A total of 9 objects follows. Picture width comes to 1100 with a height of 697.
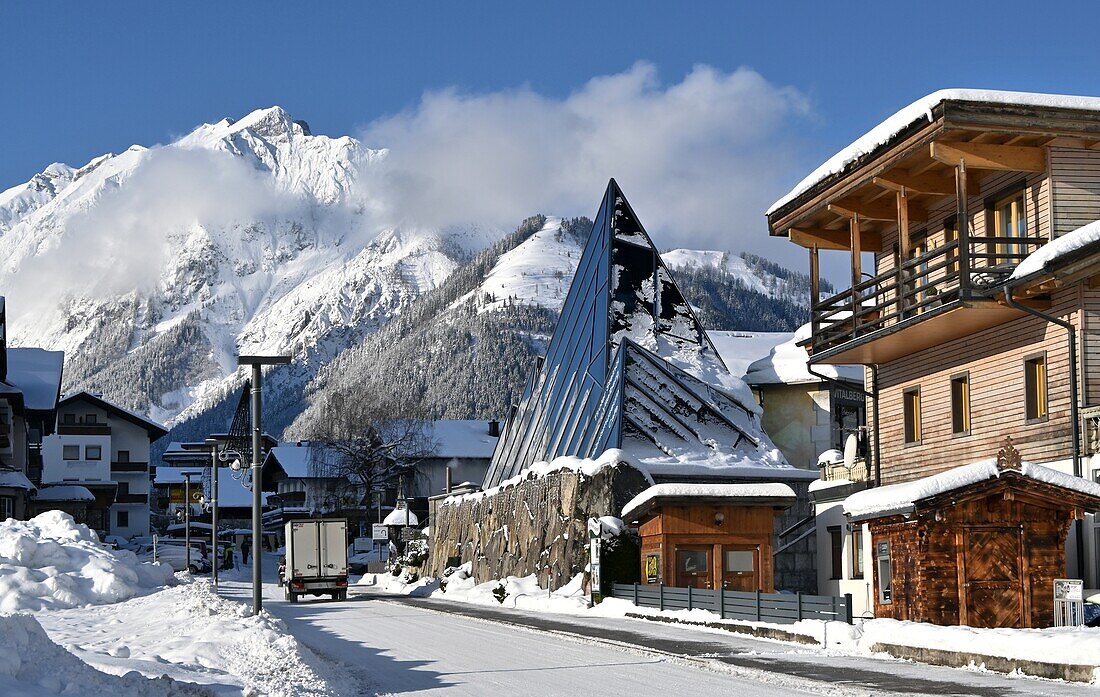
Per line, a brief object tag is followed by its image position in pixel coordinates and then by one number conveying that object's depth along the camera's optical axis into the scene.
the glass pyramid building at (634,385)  45.50
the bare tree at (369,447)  104.87
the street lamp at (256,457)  28.70
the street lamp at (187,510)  60.69
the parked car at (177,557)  78.38
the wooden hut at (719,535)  33.97
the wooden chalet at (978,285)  24.55
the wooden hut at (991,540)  21.19
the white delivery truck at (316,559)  48.84
